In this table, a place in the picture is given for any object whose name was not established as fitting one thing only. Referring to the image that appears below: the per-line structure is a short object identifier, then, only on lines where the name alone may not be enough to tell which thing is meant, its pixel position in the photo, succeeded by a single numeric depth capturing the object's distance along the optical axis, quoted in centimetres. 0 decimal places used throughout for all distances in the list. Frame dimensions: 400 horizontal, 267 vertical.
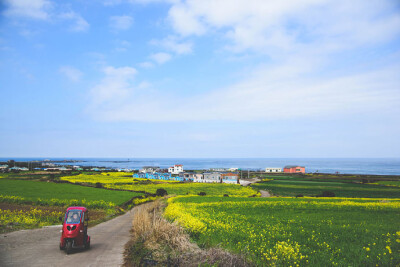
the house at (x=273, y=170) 18005
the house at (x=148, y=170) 13850
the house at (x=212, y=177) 11088
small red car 1461
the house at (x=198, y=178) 11162
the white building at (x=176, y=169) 15234
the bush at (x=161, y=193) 5888
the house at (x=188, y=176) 11341
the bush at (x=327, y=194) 5761
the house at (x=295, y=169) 16754
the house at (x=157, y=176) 11296
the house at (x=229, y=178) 10739
